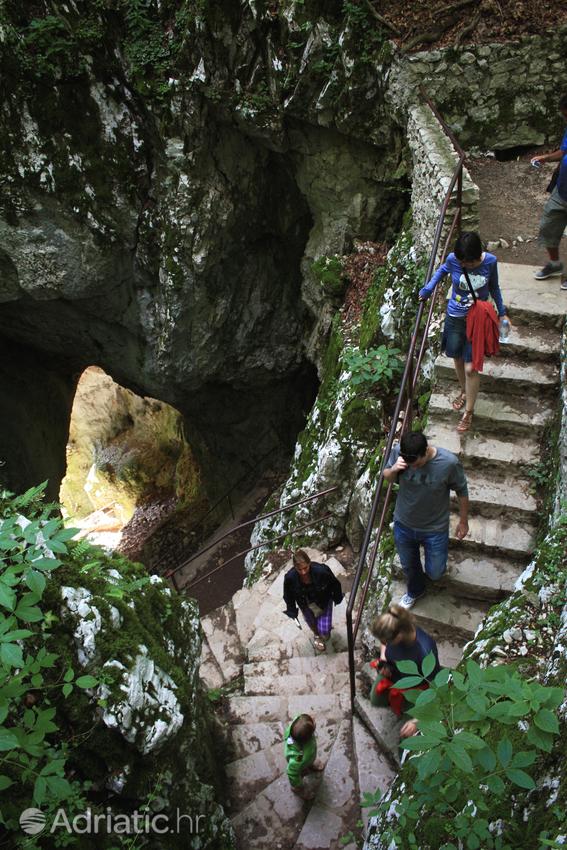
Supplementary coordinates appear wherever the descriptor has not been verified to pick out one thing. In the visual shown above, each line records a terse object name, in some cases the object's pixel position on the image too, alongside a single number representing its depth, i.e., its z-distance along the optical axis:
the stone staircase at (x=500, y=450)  4.50
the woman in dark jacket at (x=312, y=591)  4.97
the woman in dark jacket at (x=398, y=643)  3.41
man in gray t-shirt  3.92
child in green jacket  3.79
